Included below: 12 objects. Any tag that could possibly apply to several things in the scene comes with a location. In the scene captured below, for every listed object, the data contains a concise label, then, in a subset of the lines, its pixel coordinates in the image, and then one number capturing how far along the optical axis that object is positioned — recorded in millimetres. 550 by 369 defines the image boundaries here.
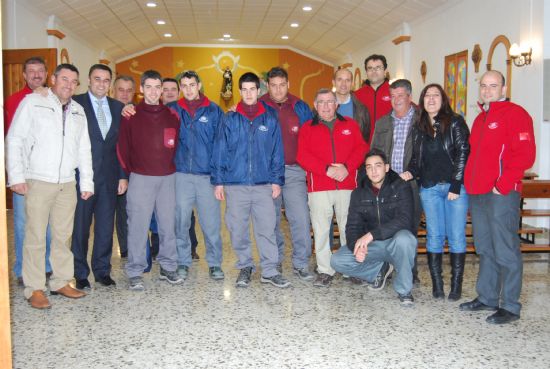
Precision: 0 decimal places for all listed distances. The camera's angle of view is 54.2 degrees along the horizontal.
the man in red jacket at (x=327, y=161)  4094
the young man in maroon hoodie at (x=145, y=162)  3961
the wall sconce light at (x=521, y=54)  6785
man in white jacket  3412
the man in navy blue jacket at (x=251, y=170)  4031
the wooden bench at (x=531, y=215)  5012
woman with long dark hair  3588
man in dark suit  3932
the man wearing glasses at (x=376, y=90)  4540
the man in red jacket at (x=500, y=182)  3195
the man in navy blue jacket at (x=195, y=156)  4121
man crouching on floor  3730
